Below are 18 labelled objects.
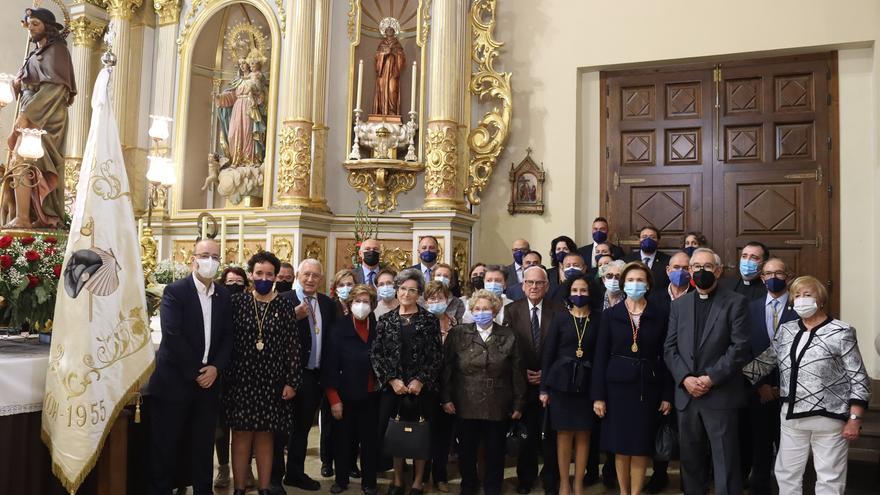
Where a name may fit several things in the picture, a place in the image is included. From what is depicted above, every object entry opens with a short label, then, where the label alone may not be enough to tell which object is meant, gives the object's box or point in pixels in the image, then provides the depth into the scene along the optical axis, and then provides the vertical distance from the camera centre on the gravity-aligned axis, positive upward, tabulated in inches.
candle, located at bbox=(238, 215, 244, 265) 270.0 +12.1
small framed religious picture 329.1 +42.5
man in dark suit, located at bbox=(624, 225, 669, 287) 247.6 +10.4
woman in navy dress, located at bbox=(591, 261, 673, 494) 176.9 -23.8
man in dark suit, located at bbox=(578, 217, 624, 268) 273.0 +13.8
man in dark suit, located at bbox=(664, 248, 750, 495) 171.9 -20.9
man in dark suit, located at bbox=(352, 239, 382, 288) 246.4 +5.1
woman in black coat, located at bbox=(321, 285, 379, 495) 191.9 -29.8
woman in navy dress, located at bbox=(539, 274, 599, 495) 183.6 -24.0
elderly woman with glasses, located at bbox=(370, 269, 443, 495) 187.0 -21.3
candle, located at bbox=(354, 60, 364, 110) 338.5 +93.3
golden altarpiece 323.0 +75.5
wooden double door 299.4 +56.3
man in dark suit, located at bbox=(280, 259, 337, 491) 197.6 -26.5
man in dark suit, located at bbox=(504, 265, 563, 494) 197.2 -17.5
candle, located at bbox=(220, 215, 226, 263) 248.2 +12.0
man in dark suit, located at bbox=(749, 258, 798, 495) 189.5 -26.0
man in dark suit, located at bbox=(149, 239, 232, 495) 165.3 -23.2
